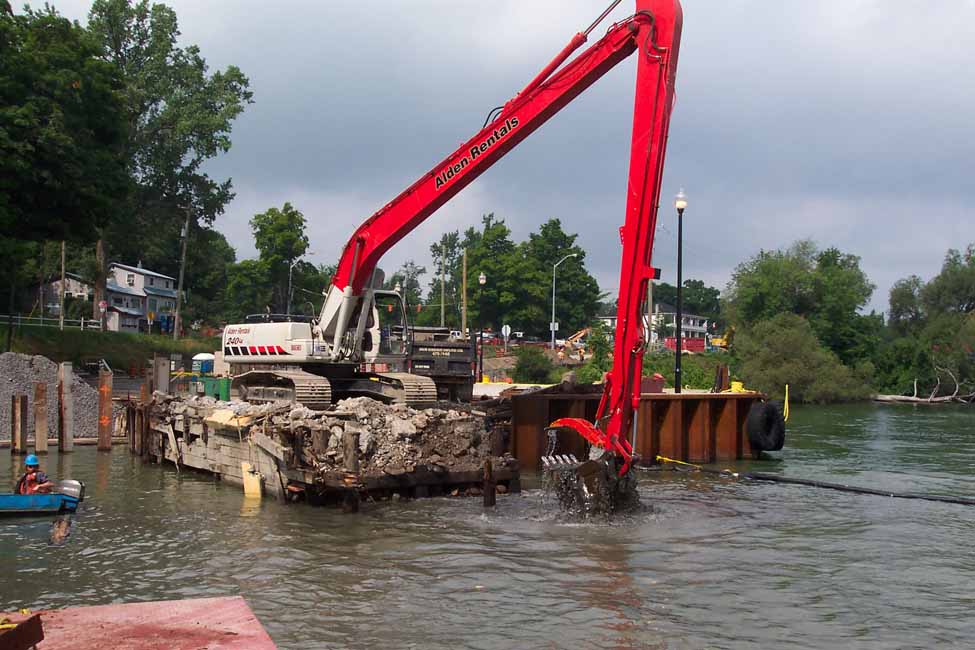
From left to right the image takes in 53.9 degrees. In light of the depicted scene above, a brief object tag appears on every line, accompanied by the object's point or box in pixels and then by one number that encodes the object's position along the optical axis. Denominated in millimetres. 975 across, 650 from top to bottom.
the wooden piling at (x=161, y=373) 27281
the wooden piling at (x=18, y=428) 24203
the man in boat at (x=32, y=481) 15492
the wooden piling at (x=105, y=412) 25578
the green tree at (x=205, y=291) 84256
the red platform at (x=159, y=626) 7336
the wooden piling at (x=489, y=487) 16344
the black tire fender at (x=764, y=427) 25094
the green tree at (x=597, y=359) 51281
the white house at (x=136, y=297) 81625
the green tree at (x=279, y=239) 74562
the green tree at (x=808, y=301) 80312
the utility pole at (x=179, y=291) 60531
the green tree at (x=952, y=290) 85812
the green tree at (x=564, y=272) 101938
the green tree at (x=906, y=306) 91750
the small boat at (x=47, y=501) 14891
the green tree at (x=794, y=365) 63344
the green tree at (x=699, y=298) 176000
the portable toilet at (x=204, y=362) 32875
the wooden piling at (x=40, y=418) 24008
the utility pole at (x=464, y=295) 50050
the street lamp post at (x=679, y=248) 26103
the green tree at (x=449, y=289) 91000
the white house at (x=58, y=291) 72556
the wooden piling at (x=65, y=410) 24703
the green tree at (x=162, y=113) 59844
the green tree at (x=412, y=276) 123531
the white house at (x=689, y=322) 151500
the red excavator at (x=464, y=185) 14734
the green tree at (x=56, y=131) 34750
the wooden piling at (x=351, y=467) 15695
